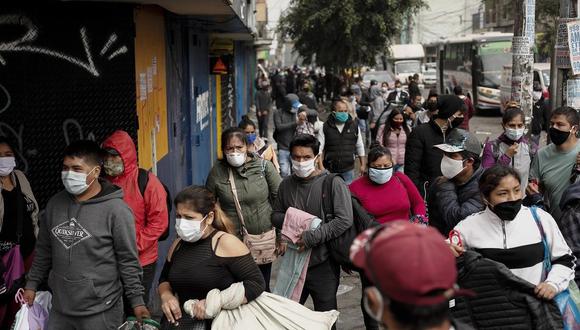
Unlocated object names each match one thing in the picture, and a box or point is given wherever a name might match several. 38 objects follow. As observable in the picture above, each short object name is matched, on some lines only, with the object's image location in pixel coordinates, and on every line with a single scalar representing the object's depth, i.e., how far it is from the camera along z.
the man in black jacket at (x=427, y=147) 7.49
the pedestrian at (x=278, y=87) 25.03
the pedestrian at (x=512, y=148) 6.69
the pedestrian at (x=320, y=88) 37.85
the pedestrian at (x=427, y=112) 10.41
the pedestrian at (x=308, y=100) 14.59
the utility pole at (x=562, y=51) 8.42
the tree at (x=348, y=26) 27.66
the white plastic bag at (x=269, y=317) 4.17
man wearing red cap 2.11
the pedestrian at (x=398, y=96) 16.20
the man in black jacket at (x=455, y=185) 5.12
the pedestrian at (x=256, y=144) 8.51
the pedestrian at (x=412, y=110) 12.02
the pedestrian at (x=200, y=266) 4.18
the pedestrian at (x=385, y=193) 5.78
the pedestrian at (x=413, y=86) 19.05
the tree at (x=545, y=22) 33.62
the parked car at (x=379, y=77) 33.88
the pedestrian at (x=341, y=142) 9.99
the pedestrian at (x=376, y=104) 17.25
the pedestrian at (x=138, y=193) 5.37
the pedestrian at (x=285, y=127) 11.21
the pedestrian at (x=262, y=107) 20.02
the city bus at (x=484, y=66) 29.83
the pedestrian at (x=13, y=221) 5.15
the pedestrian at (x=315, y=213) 5.36
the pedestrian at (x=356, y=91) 19.88
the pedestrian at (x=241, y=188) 6.14
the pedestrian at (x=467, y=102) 10.52
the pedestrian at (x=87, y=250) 4.42
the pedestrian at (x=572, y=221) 4.85
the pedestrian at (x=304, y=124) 10.95
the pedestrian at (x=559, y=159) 6.09
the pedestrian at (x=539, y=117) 13.94
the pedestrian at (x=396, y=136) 10.09
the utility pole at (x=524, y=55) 10.16
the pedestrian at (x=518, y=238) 4.27
